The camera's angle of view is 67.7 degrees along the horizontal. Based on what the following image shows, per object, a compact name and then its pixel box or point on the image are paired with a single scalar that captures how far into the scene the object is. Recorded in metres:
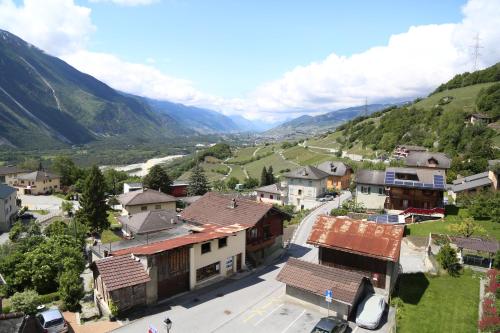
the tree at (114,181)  104.50
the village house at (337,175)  89.75
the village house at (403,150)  109.69
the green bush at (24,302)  27.23
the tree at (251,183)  119.04
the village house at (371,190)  61.54
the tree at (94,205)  56.25
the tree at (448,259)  33.69
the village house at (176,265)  27.89
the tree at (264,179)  112.56
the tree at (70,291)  28.89
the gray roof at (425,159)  74.50
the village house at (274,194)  83.81
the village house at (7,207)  68.62
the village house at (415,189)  53.47
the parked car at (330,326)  24.43
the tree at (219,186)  111.22
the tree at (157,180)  85.62
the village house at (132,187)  88.12
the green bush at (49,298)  31.17
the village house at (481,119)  106.69
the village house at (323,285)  27.27
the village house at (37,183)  102.88
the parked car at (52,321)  24.59
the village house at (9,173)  113.46
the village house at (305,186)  80.31
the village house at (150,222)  46.91
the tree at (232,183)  118.19
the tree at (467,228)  39.97
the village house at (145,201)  64.50
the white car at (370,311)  26.09
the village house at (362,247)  29.98
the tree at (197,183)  88.69
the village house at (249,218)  39.44
